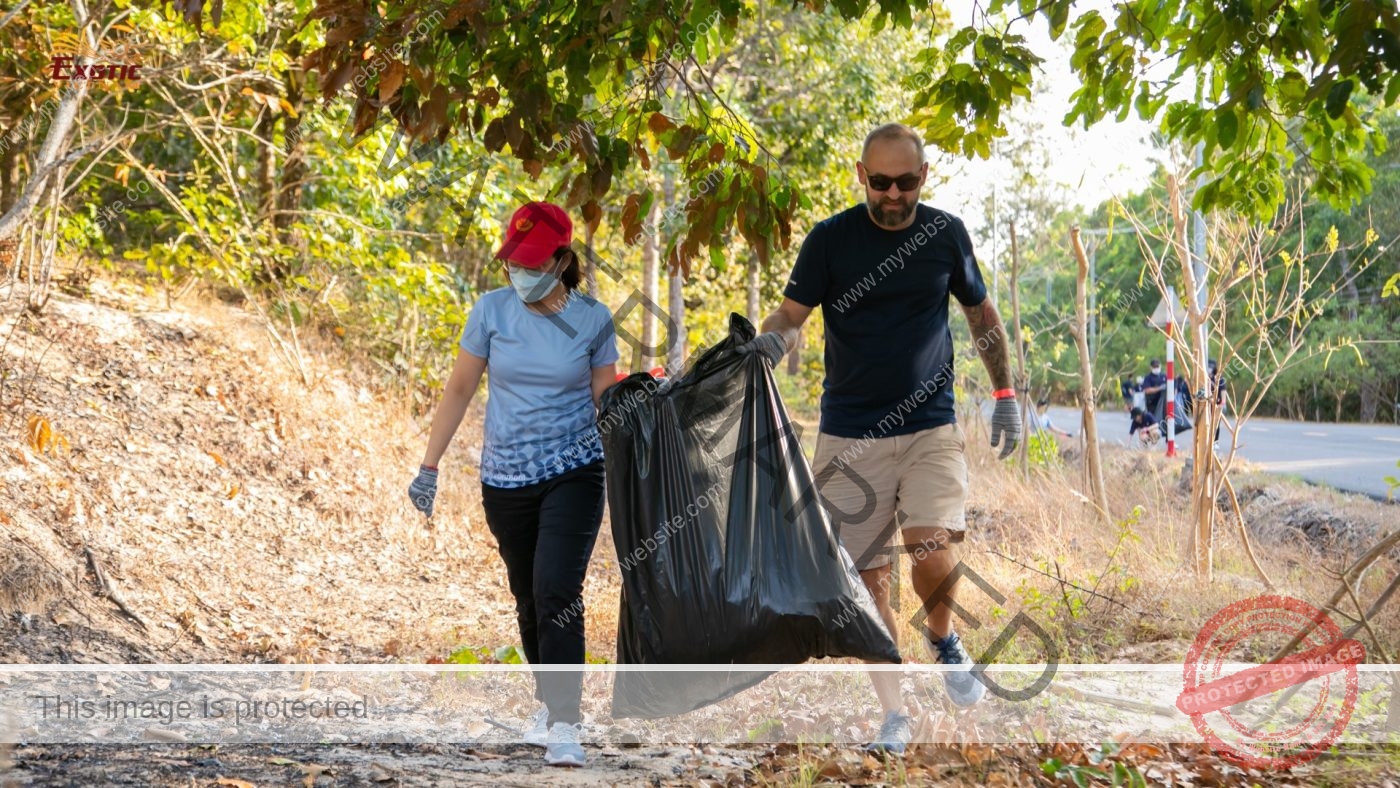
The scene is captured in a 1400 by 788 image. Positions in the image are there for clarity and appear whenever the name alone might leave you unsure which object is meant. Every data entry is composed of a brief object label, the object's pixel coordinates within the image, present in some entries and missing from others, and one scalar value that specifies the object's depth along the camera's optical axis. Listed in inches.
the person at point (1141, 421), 714.2
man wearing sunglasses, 149.6
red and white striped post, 382.3
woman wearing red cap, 148.9
